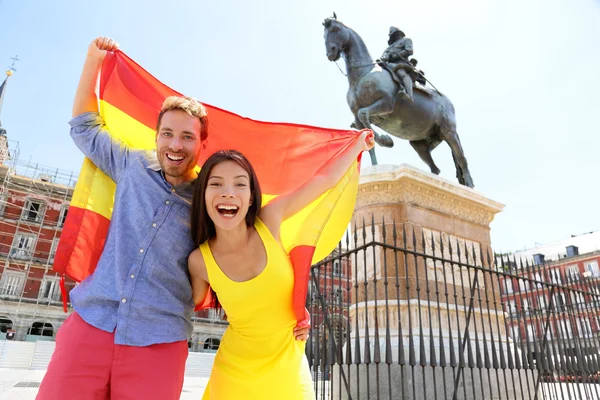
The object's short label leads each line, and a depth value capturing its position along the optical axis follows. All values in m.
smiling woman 1.74
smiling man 1.54
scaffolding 30.66
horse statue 6.51
